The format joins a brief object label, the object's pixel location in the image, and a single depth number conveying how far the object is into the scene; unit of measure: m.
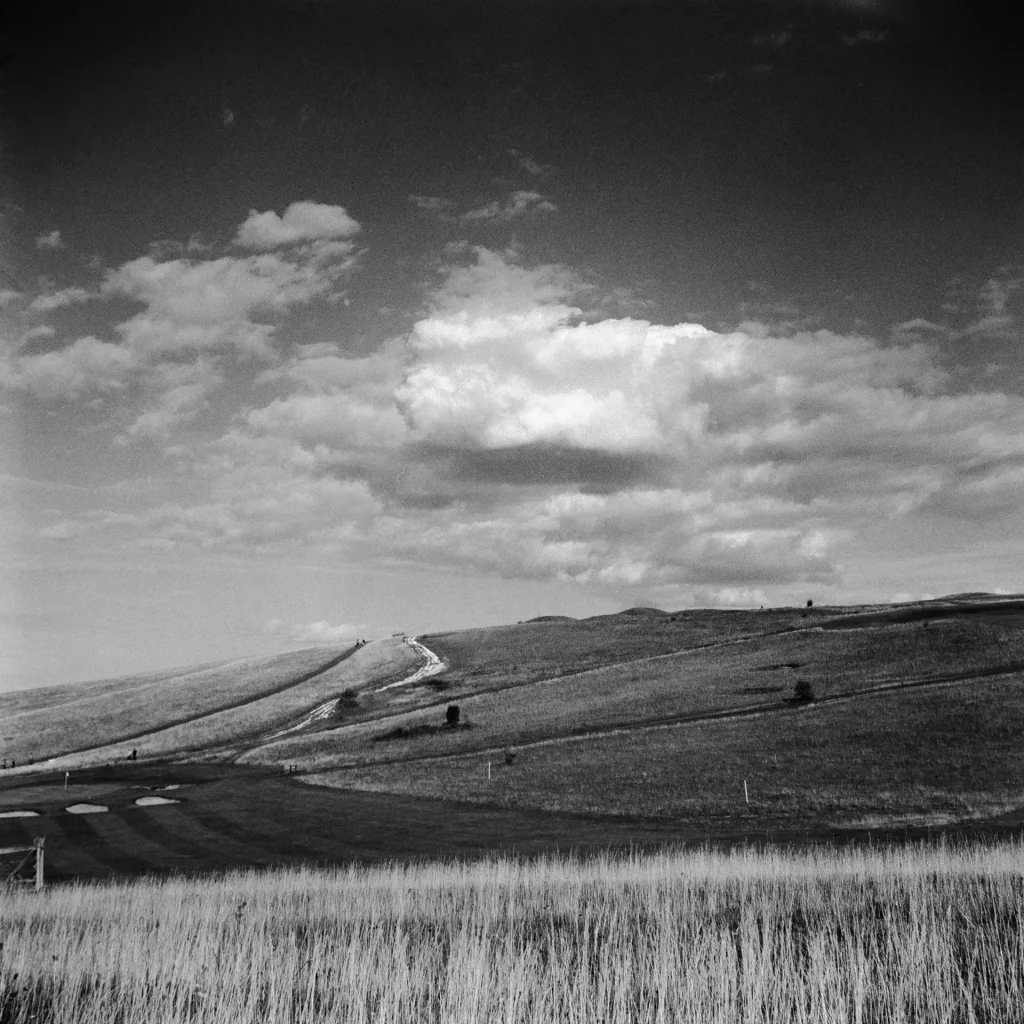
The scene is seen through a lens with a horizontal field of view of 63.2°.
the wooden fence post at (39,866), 24.12
